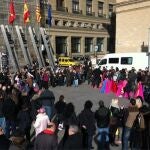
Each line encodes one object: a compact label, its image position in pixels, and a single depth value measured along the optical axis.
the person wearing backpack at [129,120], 11.76
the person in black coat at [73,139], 8.73
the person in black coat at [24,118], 12.32
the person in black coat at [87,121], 11.84
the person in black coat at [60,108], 14.20
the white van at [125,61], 32.12
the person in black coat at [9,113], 13.03
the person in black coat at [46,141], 8.54
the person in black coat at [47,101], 14.35
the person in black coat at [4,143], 8.25
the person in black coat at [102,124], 11.81
